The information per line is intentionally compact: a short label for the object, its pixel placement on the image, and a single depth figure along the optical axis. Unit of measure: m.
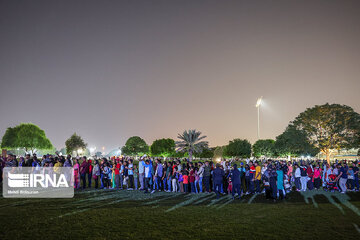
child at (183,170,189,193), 16.30
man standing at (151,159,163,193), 17.13
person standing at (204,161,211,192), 16.38
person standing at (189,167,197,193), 16.30
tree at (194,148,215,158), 97.62
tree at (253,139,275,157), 92.75
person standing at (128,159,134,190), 17.81
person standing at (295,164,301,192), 17.89
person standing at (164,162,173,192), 16.98
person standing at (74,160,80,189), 18.11
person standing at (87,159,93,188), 18.37
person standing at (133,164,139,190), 17.75
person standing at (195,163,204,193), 16.12
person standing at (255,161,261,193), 16.00
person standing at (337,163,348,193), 16.27
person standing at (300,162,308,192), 17.54
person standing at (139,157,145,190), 16.79
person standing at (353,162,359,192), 17.42
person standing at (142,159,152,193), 16.48
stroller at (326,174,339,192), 17.12
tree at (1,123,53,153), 74.94
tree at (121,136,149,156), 111.21
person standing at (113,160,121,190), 18.27
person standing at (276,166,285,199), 13.38
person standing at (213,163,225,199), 14.17
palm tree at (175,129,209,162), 55.03
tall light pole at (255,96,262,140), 50.88
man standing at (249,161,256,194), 15.81
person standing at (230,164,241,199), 13.85
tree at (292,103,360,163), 50.34
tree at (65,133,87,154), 87.06
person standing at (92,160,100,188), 18.03
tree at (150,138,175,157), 109.76
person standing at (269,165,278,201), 13.26
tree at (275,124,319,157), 54.53
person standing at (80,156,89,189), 18.20
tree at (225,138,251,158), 90.38
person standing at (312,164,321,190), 18.28
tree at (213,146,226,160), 95.95
